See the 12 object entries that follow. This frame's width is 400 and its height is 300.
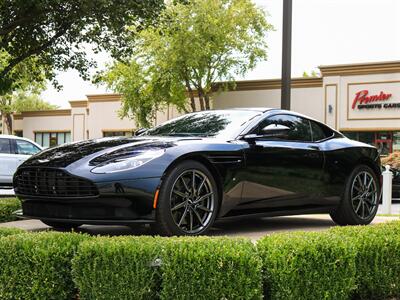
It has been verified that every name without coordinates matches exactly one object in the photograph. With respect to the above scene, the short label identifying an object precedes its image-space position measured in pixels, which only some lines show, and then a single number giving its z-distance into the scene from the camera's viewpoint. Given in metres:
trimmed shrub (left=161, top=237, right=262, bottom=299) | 3.90
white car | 16.11
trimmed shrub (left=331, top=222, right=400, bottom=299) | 4.63
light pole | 9.00
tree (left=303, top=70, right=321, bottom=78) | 69.38
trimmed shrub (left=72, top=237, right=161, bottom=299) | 3.97
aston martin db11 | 4.94
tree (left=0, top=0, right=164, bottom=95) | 10.36
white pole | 14.21
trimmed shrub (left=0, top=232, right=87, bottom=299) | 4.21
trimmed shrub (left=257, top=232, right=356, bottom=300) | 4.11
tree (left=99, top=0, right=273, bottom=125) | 32.09
